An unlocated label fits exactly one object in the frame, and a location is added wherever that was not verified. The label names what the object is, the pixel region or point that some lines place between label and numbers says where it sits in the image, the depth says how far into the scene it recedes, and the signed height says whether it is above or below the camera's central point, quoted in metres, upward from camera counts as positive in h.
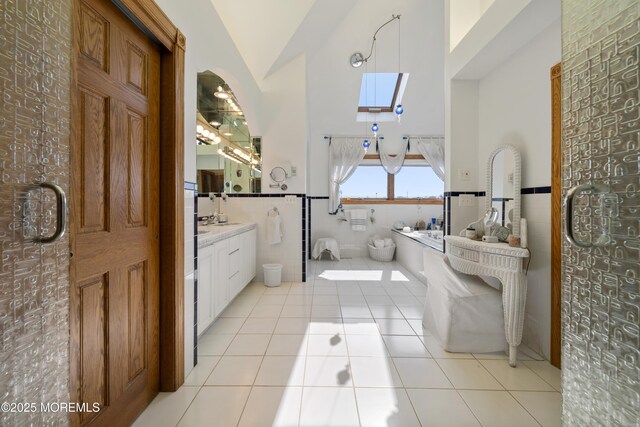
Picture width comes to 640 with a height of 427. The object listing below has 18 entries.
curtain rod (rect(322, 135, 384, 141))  5.27 +1.54
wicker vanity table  1.69 -0.43
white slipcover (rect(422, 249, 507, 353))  1.82 -0.73
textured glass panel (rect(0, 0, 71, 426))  0.66 +0.02
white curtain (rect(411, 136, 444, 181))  5.29 +1.24
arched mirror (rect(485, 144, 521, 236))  2.04 +0.23
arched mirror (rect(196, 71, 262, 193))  3.64 +0.97
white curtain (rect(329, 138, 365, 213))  5.22 +1.00
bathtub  3.70 -0.51
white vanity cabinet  1.91 -0.54
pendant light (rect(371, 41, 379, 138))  4.21 +2.38
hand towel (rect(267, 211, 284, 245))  3.41 -0.22
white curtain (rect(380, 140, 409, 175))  5.34 +1.07
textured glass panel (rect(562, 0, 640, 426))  0.68 +0.00
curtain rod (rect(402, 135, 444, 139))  5.32 +1.55
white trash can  3.35 -0.80
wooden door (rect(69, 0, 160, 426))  0.99 -0.02
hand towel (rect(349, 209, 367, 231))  5.23 -0.13
